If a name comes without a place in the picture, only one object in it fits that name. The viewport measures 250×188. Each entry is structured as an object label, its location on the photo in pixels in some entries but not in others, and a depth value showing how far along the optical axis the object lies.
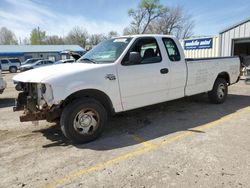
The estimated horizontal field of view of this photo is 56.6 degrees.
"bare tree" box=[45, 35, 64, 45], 83.31
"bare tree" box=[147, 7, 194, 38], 56.03
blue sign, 15.87
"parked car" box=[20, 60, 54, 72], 28.45
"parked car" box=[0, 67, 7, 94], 8.95
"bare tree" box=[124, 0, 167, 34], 52.44
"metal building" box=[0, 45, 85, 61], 44.06
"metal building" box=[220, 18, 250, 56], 13.62
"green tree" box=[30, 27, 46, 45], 80.75
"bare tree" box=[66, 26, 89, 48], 76.50
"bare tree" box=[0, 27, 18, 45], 91.89
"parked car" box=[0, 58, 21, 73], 33.75
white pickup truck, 4.14
